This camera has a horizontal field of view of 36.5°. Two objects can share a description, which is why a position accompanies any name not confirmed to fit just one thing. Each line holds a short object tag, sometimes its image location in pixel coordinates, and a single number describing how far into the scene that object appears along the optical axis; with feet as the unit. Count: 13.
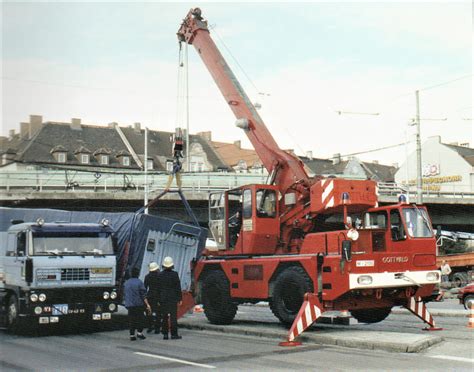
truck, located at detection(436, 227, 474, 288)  129.08
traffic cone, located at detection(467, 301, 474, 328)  52.68
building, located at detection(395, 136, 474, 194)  276.62
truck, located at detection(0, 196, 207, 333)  53.06
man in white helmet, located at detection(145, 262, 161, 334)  51.16
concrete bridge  136.67
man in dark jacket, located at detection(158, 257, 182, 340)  49.55
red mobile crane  48.62
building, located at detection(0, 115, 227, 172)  260.83
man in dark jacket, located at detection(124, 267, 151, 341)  50.11
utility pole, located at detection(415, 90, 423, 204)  129.59
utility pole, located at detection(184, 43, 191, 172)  73.04
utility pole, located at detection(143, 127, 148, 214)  136.98
